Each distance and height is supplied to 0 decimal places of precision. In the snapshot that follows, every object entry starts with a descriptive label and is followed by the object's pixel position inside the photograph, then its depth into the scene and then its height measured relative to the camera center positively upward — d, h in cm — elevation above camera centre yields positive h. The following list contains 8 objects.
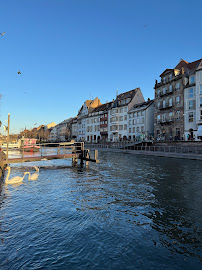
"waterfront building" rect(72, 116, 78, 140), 10186 +468
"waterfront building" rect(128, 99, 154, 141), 5500 +559
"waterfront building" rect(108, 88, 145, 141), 6306 +894
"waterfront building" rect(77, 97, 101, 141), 8862 +1140
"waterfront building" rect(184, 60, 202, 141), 3853 +767
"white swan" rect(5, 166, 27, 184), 1260 -281
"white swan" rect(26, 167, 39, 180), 1426 -290
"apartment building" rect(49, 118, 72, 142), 11933 +467
